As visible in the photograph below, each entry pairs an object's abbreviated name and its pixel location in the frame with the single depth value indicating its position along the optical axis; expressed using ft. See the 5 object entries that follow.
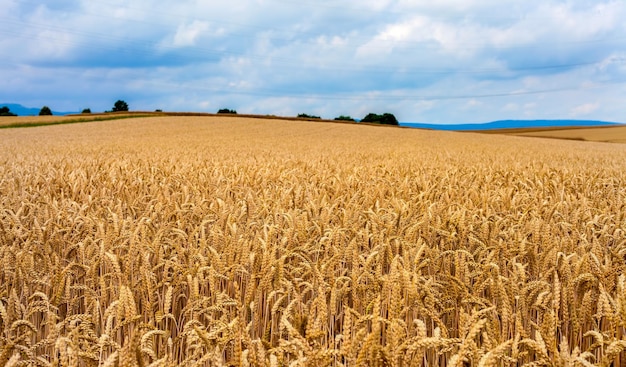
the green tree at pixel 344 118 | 303.68
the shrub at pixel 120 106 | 333.83
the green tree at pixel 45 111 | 310.24
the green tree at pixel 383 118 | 313.73
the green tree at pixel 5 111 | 298.15
